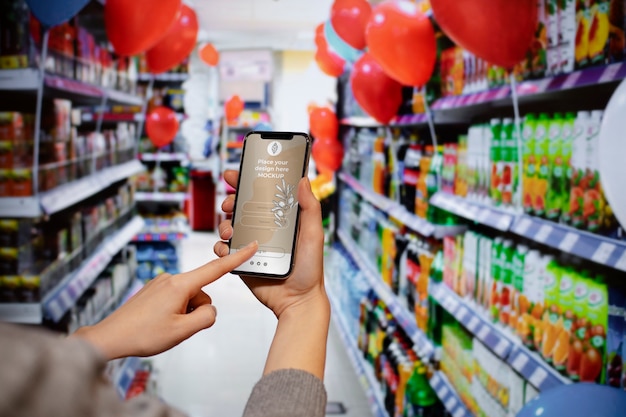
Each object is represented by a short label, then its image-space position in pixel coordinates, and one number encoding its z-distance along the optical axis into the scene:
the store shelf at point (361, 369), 3.83
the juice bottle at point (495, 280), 2.35
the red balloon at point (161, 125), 6.19
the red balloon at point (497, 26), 2.07
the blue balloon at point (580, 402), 1.35
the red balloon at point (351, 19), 3.83
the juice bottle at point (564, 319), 1.86
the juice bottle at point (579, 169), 1.77
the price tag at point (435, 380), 2.93
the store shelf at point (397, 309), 3.08
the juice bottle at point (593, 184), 1.71
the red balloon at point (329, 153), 5.91
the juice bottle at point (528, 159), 2.08
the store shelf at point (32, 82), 2.44
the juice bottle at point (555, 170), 1.91
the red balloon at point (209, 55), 8.66
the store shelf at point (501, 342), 1.89
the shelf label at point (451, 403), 2.65
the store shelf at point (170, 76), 7.20
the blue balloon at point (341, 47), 4.56
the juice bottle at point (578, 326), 1.78
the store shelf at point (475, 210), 2.17
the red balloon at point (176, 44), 4.71
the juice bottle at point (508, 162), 2.23
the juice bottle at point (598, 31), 1.70
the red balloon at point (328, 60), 5.27
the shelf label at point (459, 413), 2.57
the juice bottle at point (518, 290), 2.16
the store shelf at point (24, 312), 2.49
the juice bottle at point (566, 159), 1.85
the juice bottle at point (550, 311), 1.93
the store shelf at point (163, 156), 7.23
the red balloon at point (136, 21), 3.20
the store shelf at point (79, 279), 2.64
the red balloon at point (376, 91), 3.61
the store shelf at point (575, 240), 1.52
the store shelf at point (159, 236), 6.55
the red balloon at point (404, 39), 2.91
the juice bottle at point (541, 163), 1.98
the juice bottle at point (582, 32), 1.78
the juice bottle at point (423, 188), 3.16
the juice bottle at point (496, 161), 2.35
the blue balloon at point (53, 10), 2.35
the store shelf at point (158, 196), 7.02
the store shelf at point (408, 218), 2.92
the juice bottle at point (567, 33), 1.87
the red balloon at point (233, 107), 9.55
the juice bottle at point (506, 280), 2.27
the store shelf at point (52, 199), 2.46
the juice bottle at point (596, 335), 1.71
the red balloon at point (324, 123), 6.11
